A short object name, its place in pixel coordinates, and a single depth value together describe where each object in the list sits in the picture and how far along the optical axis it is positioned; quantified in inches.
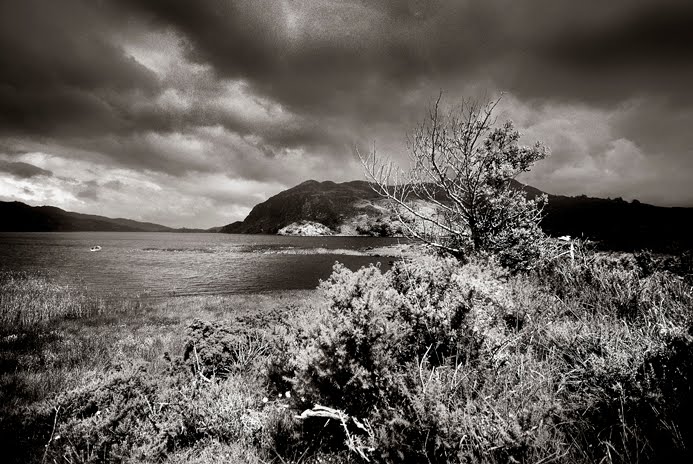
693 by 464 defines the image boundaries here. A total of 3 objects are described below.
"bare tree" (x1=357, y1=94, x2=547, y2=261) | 359.3
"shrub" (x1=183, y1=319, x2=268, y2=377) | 233.6
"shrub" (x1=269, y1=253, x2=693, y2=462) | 98.3
